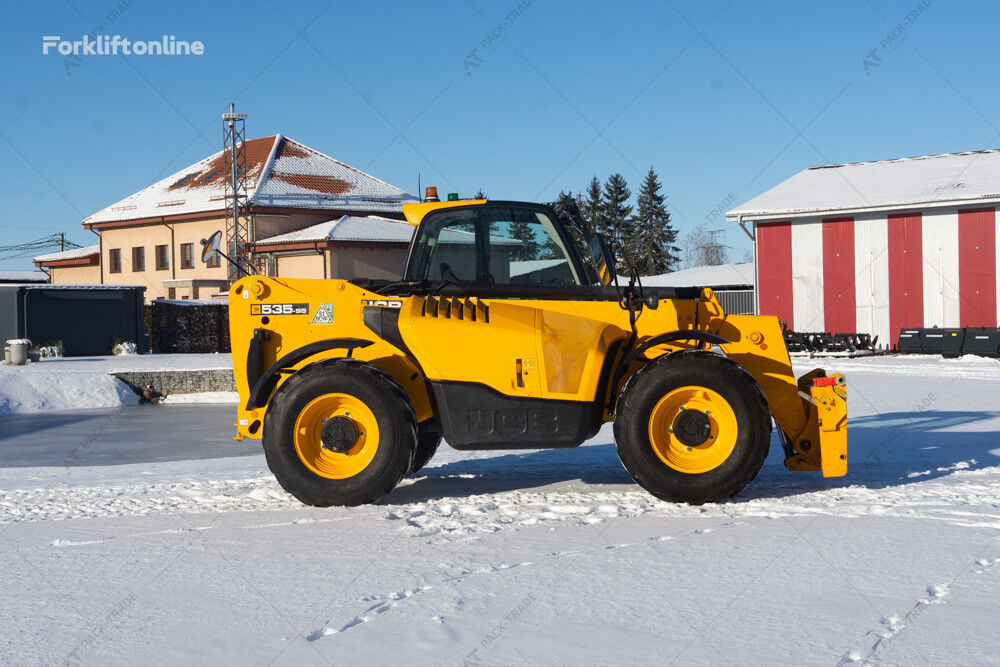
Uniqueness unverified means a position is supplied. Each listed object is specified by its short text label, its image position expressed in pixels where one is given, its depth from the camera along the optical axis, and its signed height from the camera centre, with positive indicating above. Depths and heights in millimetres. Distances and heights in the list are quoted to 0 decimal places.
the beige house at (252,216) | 45094 +4875
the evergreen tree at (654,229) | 74812 +6127
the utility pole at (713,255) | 94788 +5170
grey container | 32125 +277
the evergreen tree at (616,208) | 75875 +8093
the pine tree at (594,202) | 78925 +8605
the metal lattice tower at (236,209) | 42944 +4843
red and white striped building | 29328 +1697
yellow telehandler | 6906 -416
